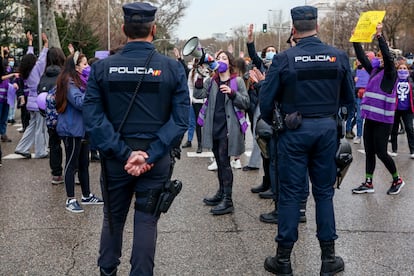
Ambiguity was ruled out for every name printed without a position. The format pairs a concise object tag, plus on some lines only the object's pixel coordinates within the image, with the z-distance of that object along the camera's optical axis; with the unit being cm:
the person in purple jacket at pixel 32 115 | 896
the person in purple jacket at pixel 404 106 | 866
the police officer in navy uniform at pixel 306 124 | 406
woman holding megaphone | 592
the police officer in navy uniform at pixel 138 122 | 330
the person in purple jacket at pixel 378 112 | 638
